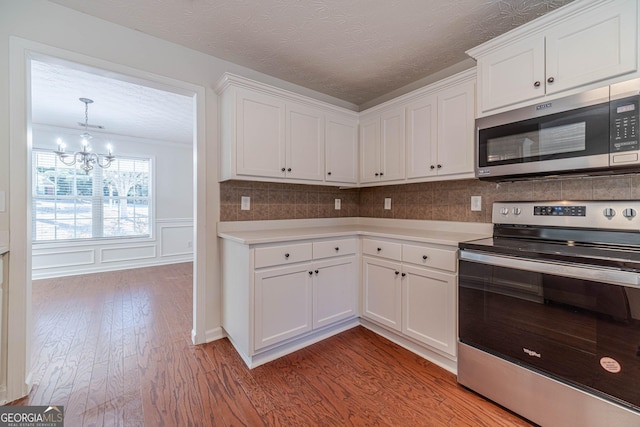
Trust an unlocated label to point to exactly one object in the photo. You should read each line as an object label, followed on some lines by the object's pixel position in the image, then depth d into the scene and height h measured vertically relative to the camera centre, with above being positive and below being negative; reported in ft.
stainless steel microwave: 4.28 +1.38
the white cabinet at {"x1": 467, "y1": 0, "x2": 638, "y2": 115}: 4.32 +2.92
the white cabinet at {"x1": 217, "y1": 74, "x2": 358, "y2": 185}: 7.05 +2.23
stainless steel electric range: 3.81 -1.74
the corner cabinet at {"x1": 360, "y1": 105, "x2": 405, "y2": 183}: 8.25 +2.15
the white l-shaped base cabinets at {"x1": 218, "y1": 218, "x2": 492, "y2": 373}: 6.23 -1.97
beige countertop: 6.48 -0.62
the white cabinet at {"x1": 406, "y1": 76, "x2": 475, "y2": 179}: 6.60 +2.14
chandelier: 11.30 +2.66
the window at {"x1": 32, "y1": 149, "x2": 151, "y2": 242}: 14.47 +0.65
